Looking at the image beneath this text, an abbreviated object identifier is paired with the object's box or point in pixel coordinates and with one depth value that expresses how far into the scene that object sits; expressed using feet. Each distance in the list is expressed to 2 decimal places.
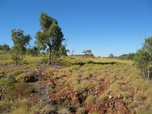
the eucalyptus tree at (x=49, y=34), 54.64
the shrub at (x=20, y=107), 20.74
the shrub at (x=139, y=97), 21.74
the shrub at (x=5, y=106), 22.11
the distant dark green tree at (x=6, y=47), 154.97
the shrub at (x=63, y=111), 21.01
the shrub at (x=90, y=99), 23.03
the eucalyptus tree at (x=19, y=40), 63.85
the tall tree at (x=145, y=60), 29.12
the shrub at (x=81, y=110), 21.09
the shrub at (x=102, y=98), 22.87
